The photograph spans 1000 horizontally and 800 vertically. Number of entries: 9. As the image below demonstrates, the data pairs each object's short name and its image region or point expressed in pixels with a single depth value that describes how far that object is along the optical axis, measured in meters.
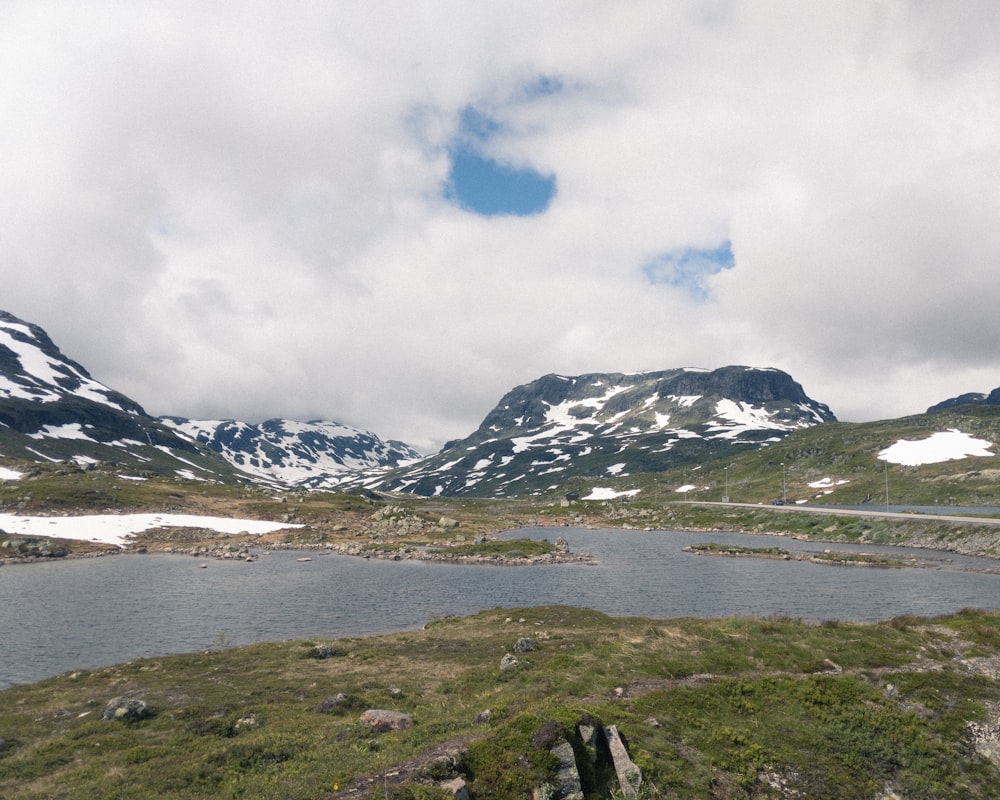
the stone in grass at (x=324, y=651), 39.16
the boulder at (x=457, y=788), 14.80
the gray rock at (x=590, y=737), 17.53
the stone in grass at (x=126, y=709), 26.12
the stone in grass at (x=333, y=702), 26.85
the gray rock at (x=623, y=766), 16.66
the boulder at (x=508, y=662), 32.49
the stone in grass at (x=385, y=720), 22.58
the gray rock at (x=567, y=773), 15.74
